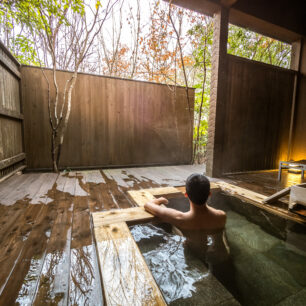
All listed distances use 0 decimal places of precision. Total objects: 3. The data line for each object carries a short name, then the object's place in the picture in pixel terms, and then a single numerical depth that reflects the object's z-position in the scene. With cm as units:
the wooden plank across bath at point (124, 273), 79
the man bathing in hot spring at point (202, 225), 138
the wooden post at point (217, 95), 336
